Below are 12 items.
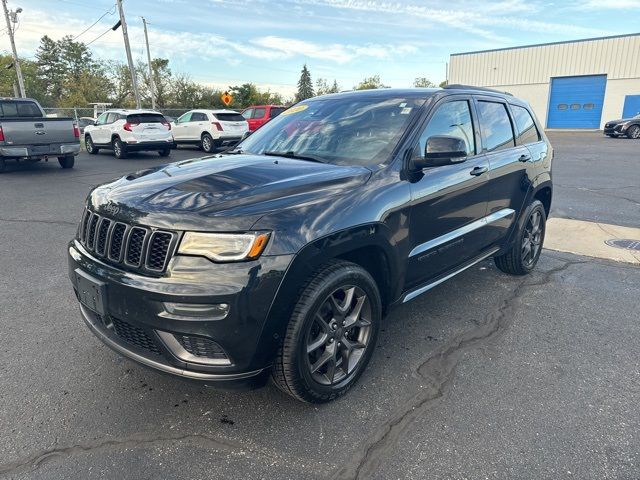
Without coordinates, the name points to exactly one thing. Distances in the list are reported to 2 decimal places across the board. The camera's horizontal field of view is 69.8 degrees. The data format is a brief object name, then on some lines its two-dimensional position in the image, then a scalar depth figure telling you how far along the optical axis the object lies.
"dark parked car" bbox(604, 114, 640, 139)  25.03
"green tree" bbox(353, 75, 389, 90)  85.19
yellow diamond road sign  26.65
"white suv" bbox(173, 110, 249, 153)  17.38
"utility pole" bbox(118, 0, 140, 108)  24.39
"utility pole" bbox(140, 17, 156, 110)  37.12
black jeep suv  2.20
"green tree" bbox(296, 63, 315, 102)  86.50
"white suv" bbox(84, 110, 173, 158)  15.30
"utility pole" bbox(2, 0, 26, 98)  31.11
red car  18.98
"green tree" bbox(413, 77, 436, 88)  76.74
